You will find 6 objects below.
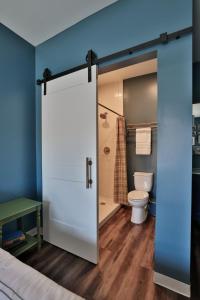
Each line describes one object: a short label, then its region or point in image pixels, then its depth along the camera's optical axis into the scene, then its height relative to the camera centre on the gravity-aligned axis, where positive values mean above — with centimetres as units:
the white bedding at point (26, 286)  67 -61
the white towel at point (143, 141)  302 +14
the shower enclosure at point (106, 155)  342 -16
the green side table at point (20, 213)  167 -69
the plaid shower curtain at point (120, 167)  321 -38
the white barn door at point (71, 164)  177 -19
